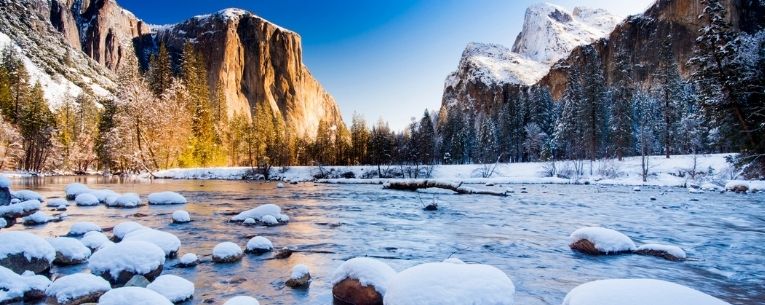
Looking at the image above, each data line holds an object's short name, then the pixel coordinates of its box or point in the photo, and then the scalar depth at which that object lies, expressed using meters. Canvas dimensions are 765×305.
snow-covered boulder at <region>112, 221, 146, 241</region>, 8.98
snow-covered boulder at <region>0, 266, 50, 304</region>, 5.04
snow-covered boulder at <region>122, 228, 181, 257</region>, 7.55
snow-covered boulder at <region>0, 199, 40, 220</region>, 11.95
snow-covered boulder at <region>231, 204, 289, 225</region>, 12.37
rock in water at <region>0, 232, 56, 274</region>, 5.99
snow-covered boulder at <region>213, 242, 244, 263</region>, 7.28
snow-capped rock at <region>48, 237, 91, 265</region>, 6.92
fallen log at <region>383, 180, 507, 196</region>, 25.51
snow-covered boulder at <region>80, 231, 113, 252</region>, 7.92
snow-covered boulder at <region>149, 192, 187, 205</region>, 17.00
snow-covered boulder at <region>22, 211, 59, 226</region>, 11.12
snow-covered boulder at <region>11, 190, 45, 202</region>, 16.58
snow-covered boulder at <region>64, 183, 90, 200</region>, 19.25
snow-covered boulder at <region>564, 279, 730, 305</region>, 3.46
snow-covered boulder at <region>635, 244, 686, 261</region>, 8.09
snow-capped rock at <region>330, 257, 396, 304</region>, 5.29
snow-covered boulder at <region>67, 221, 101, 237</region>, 9.55
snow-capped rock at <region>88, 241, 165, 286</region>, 5.96
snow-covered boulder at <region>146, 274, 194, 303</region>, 5.14
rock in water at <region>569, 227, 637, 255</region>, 8.45
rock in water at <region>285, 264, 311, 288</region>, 6.02
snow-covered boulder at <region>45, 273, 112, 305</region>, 4.91
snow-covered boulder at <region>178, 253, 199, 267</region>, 7.01
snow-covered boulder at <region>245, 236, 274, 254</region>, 8.08
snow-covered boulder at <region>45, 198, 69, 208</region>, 15.38
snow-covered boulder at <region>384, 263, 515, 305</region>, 4.20
